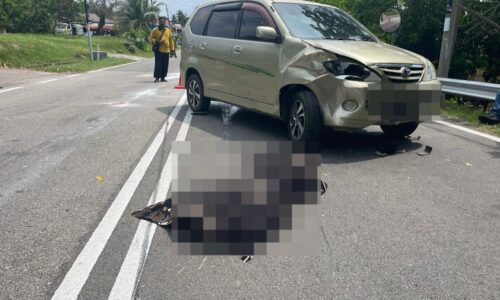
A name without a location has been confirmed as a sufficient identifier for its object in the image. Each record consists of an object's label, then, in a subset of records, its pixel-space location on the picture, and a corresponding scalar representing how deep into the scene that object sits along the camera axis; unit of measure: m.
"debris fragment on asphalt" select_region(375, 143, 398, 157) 5.93
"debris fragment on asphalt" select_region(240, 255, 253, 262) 3.16
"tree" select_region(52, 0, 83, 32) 50.78
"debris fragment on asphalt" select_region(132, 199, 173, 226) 3.63
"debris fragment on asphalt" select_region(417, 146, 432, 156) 5.99
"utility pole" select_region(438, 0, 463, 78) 11.07
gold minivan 5.35
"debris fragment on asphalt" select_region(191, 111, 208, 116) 8.62
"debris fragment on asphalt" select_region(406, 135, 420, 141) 6.80
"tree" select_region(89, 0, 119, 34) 58.47
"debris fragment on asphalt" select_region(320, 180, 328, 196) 3.82
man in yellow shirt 14.22
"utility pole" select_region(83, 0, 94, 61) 27.21
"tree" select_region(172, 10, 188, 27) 117.79
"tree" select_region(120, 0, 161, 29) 55.75
